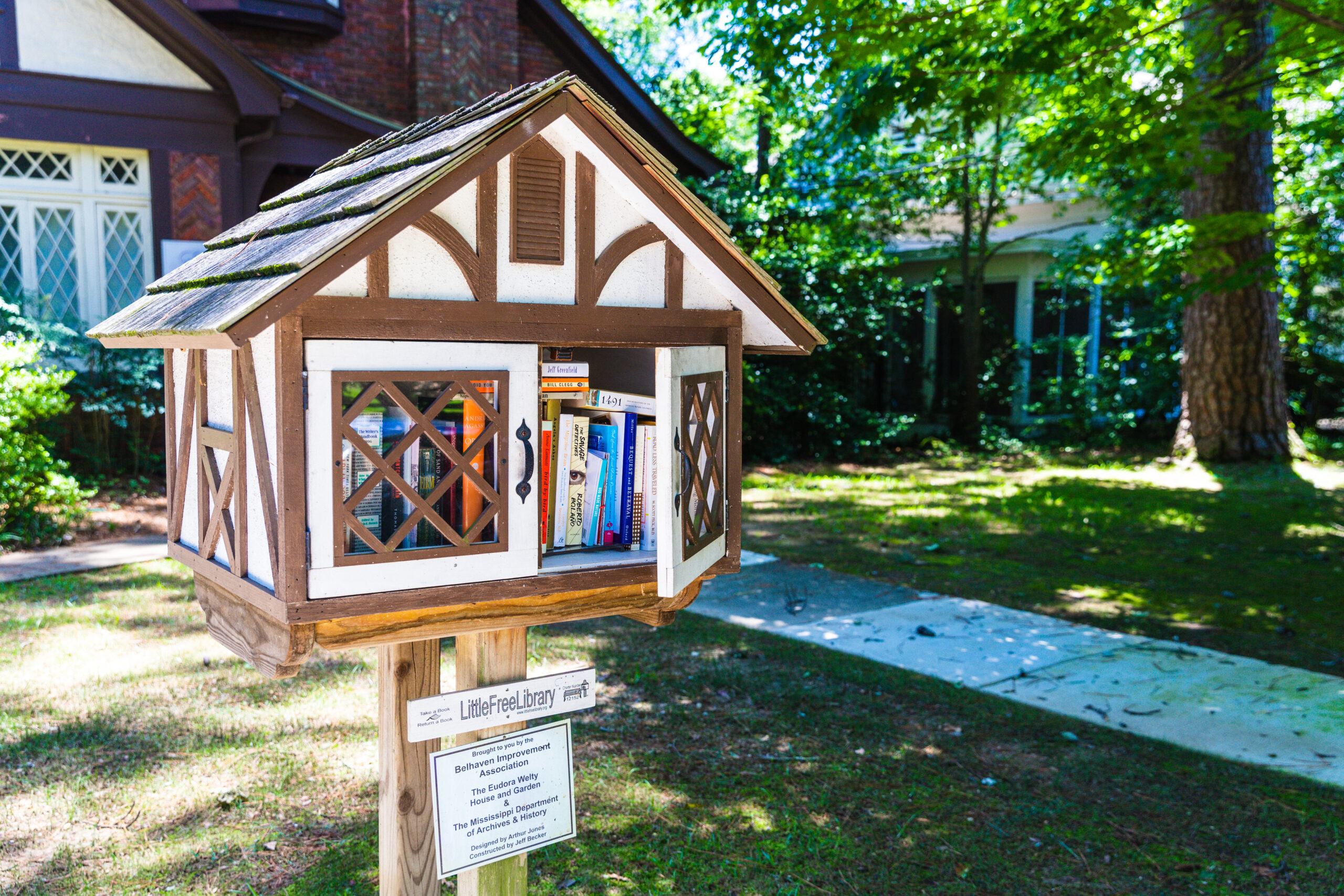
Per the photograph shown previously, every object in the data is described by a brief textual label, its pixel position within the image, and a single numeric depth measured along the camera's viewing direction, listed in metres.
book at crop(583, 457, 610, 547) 2.48
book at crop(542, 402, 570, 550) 2.42
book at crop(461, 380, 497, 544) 2.12
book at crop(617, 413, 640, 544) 2.50
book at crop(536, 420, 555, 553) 2.40
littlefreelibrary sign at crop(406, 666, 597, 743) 2.30
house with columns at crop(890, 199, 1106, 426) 17.16
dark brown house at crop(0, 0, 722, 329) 9.68
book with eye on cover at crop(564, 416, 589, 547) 2.46
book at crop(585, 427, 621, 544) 2.49
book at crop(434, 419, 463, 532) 2.16
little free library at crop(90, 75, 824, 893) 1.94
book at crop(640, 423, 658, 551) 2.50
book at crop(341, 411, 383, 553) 2.02
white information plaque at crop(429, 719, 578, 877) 2.31
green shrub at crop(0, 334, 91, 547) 7.76
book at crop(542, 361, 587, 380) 2.38
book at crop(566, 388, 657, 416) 2.48
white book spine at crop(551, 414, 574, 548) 2.43
